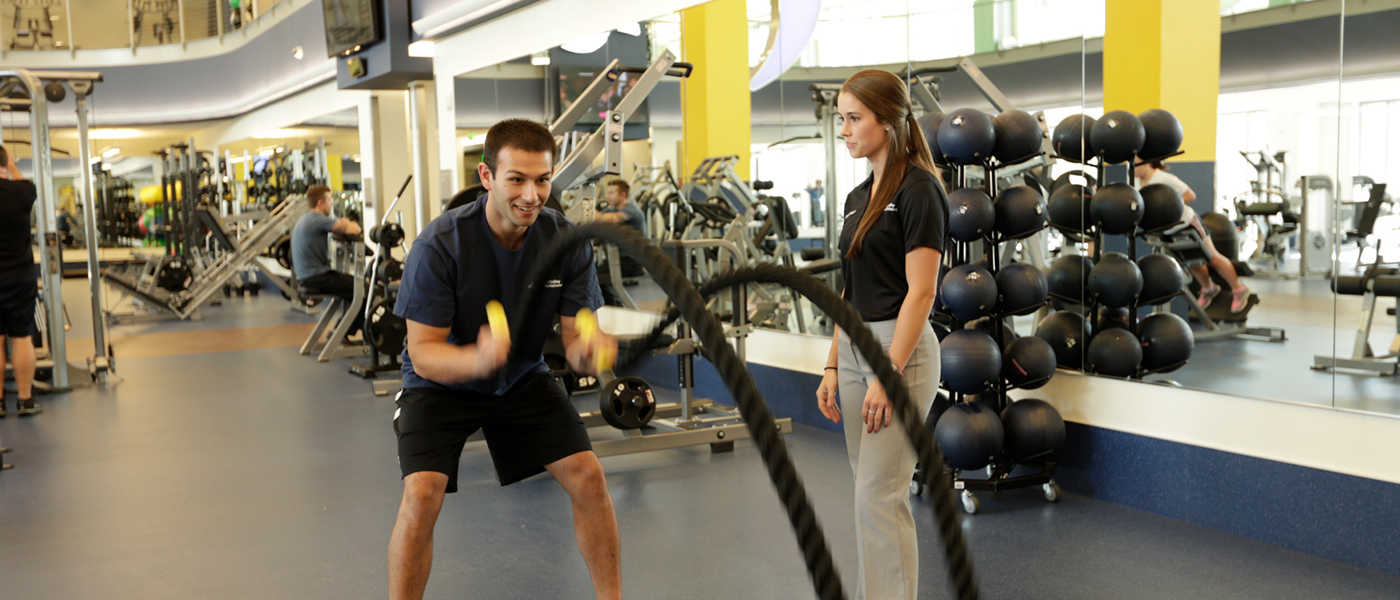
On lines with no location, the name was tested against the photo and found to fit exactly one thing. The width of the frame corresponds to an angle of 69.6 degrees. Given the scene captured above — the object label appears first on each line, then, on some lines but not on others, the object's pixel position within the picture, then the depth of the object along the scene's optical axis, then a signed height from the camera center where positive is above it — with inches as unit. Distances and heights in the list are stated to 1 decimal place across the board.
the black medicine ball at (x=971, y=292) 141.9 -12.0
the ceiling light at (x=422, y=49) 369.4 +62.5
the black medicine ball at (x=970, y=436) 144.2 -32.9
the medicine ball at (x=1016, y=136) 146.3 +10.1
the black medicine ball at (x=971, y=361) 143.1 -22.0
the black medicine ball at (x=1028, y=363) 147.7 -23.0
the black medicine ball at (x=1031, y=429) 148.6 -32.9
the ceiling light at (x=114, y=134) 685.3 +63.9
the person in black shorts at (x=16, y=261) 225.4 -7.1
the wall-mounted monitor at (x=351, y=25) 376.5 +76.1
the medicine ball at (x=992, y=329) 150.7 -18.8
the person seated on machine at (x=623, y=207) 274.1 +2.2
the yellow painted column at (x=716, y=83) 233.8 +31.3
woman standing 87.3 -7.8
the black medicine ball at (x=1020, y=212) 144.3 -1.0
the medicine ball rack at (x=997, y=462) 150.3 -38.7
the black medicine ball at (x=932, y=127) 150.4 +12.3
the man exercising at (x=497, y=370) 87.1 -13.1
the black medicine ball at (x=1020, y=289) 145.1 -12.0
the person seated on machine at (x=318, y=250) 328.8 -9.2
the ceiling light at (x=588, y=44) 269.4 +46.6
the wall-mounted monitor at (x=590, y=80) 260.3 +34.3
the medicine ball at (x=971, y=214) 142.9 -1.0
